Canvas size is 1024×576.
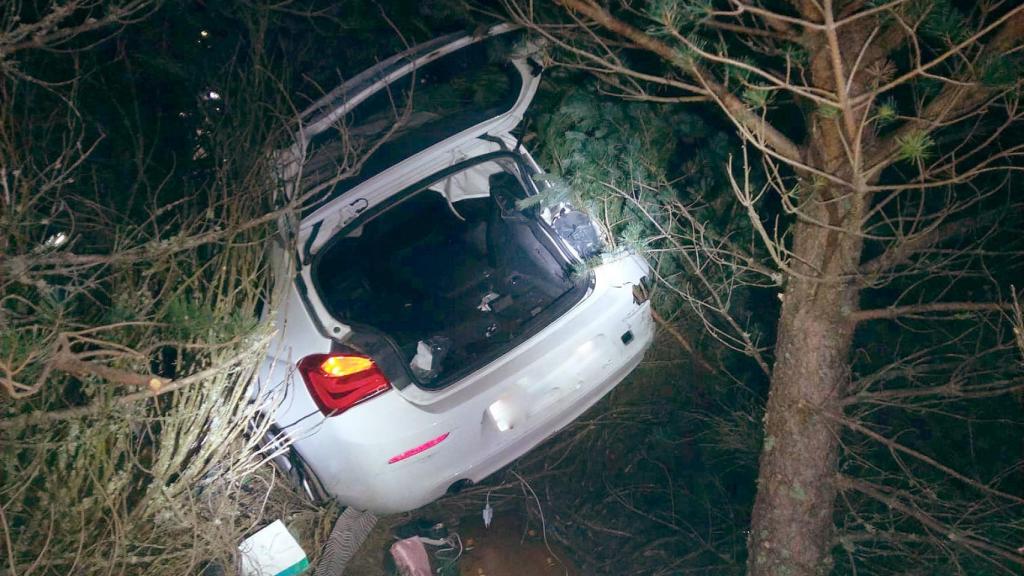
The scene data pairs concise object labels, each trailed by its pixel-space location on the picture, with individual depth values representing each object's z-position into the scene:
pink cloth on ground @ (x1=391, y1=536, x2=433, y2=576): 3.67
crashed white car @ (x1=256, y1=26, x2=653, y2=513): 3.25
